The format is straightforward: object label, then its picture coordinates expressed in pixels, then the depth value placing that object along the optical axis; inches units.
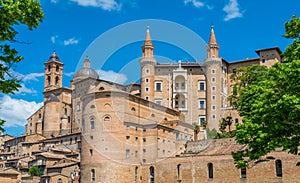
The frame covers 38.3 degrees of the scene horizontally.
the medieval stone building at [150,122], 1907.0
